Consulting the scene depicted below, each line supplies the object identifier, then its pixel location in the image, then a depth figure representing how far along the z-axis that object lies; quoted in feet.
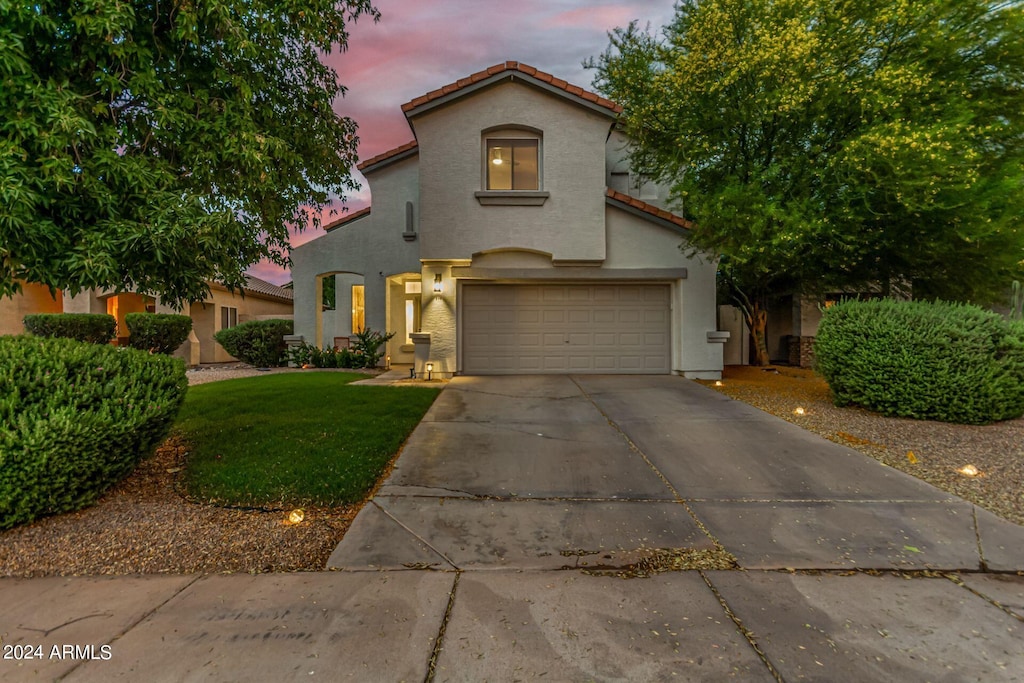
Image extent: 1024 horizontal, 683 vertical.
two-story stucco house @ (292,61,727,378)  33.30
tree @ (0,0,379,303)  12.23
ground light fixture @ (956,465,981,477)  14.89
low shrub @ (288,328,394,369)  40.93
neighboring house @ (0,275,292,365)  50.03
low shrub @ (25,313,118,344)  41.39
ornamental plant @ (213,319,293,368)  43.80
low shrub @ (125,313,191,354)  44.39
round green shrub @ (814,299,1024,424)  20.16
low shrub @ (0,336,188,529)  10.73
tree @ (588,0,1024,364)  23.09
